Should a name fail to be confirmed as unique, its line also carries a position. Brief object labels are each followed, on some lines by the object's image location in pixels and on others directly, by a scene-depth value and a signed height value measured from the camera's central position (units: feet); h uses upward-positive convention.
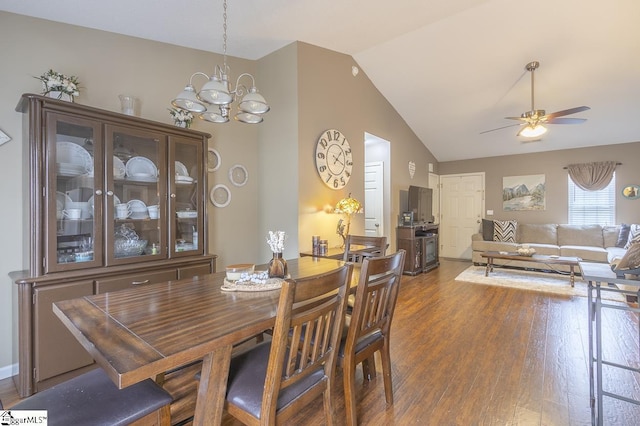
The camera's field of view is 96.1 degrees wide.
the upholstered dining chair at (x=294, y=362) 3.49 -2.14
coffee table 15.01 -2.64
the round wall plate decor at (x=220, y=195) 10.63 +0.64
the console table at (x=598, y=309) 4.98 -1.86
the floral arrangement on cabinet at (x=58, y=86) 6.83 +3.05
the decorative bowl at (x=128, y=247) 7.39 -0.92
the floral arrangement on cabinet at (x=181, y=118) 9.07 +2.99
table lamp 11.98 +0.15
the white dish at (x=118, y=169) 7.50 +1.17
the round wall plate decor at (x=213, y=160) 10.44 +1.94
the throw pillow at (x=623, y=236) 17.40 -1.55
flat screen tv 18.45 +0.54
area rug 14.20 -3.95
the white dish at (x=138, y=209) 7.88 +0.10
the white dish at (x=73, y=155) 6.63 +1.37
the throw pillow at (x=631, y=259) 5.19 -0.89
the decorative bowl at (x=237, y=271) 5.65 -1.19
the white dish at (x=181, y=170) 8.79 +1.31
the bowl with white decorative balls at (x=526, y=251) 16.75 -2.39
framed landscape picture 21.17 +1.38
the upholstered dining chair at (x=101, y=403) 3.15 -2.21
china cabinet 6.10 -0.04
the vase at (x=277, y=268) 5.78 -1.13
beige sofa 17.34 -2.19
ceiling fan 12.25 +3.99
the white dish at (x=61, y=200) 6.49 +0.30
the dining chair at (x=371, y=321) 4.82 -2.03
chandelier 5.33 +2.20
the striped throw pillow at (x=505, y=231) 20.84 -1.46
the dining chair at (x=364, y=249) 8.43 -1.12
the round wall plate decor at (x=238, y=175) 11.21 +1.49
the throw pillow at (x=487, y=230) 21.22 -1.40
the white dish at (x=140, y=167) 7.85 +1.28
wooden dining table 2.86 -1.41
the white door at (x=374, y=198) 17.57 +0.84
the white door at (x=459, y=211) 23.24 +0.01
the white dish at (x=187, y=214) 8.81 -0.05
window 18.97 +0.36
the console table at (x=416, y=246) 17.57 -2.17
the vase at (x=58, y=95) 6.88 +2.83
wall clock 12.02 +2.34
